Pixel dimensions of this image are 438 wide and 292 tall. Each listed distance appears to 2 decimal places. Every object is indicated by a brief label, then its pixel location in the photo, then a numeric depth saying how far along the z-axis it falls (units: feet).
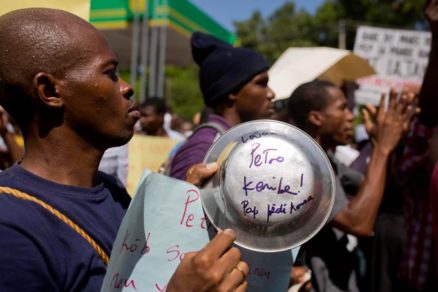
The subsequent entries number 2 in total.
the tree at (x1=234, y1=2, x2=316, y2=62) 127.13
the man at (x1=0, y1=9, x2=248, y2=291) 3.68
